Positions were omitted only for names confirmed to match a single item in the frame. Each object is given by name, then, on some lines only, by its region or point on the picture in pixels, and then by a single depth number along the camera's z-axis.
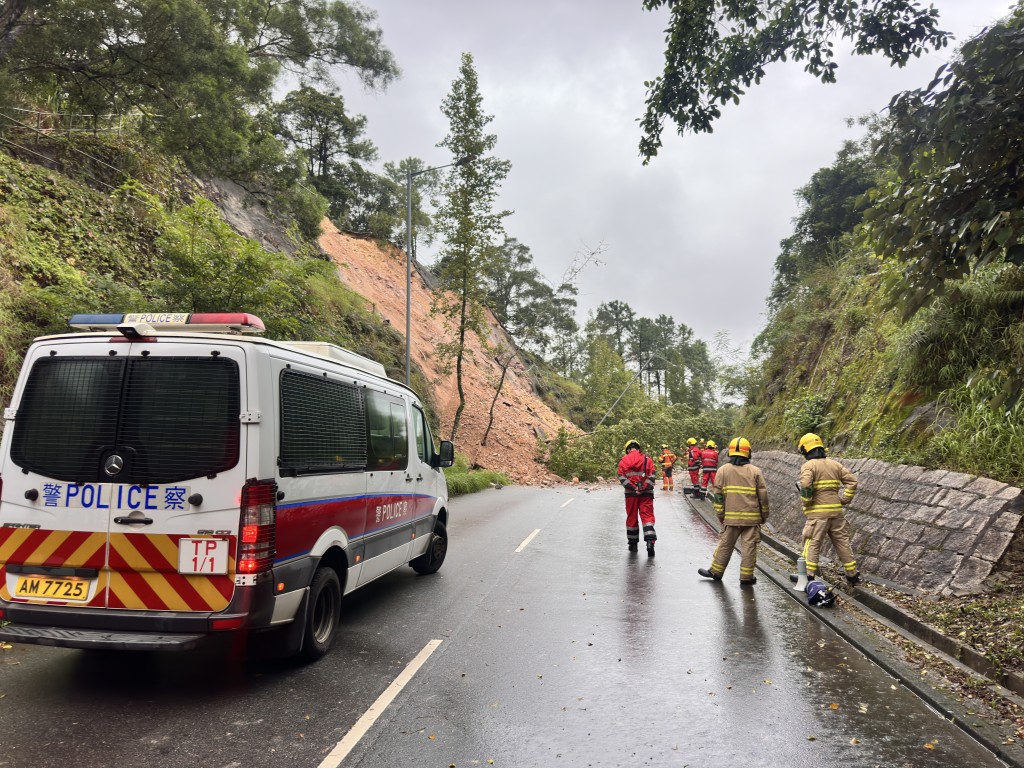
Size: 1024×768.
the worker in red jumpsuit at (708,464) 21.59
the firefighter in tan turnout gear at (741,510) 8.38
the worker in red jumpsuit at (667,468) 24.73
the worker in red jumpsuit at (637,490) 10.39
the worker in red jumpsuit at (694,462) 23.31
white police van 4.27
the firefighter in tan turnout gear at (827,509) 7.62
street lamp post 19.25
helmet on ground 7.16
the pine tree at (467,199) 28.11
